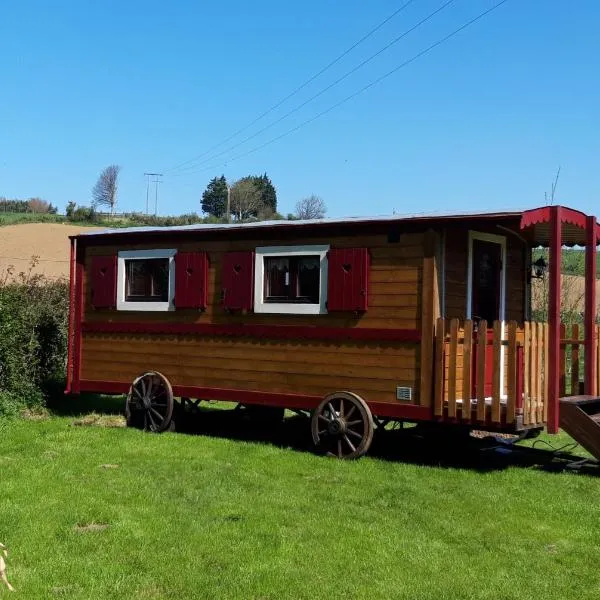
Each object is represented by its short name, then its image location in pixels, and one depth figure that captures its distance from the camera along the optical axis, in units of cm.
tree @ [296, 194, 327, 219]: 7675
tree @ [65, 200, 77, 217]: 6646
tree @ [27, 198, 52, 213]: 7544
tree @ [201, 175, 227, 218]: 10756
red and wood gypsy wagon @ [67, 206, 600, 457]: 777
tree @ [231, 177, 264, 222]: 9380
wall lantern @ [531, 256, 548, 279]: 989
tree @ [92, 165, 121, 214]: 9206
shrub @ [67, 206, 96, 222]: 6469
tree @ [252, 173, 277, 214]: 10594
